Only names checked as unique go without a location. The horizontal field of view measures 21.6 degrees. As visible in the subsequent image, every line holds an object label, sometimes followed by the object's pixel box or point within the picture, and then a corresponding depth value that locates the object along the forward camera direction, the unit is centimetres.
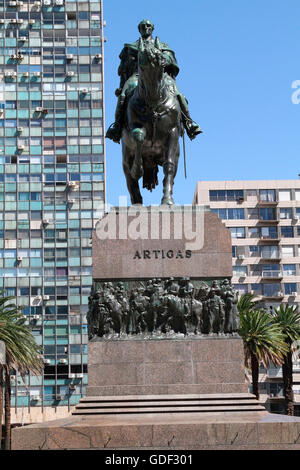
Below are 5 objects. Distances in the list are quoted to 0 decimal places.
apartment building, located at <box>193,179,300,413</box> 8969
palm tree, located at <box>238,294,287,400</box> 5106
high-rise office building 7806
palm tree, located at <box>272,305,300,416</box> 5575
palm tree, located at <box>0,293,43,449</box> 4641
